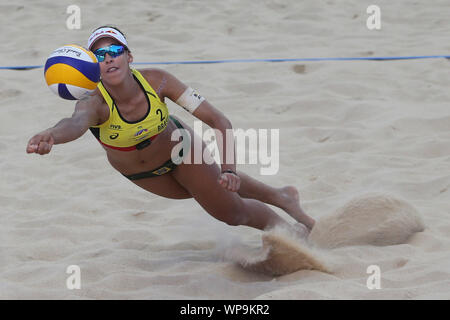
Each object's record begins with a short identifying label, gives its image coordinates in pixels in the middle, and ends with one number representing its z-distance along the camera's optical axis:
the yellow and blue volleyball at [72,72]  6.04
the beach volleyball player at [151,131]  6.57
